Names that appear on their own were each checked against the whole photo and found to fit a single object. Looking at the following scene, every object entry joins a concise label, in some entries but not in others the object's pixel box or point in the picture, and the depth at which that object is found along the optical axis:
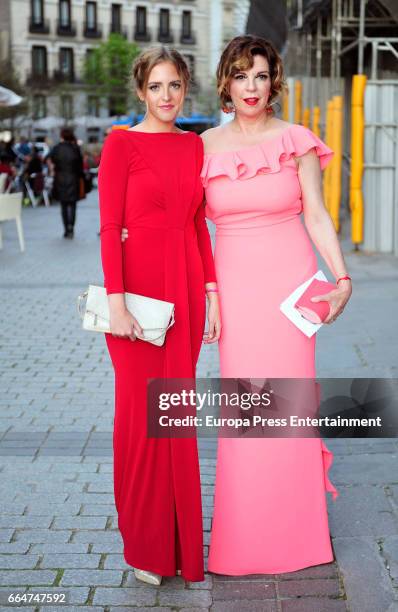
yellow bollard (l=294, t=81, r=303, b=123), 21.95
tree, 61.92
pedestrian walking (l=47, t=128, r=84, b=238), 16.03
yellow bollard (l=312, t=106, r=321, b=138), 17.36
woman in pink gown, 3.32
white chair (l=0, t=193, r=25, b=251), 13.76
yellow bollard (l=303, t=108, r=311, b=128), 19.92
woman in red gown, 3.21
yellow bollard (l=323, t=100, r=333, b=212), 14.16
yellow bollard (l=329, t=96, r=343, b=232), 13.78
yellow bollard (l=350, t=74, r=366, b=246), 12.21
